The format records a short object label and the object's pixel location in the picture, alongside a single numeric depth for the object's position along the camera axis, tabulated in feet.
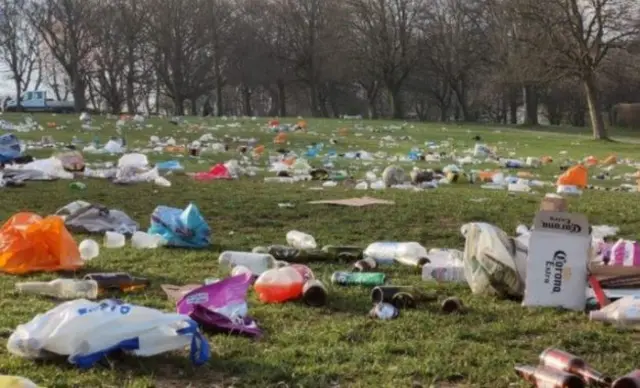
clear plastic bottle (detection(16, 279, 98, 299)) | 17.53
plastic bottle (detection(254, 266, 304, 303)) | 17.39
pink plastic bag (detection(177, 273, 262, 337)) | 14.52
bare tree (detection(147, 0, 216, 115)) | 179.73
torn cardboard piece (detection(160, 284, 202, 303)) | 17.11
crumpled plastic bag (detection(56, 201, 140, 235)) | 27.30
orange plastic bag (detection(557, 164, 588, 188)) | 45.93
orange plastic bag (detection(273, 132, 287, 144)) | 76.36
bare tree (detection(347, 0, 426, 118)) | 183.21
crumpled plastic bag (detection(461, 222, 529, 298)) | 17.51
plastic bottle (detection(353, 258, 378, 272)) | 21.24
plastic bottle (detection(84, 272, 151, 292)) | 18.12
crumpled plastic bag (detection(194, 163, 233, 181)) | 44.80
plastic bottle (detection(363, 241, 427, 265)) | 22.54
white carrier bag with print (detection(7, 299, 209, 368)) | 12.53
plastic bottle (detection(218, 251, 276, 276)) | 20.55
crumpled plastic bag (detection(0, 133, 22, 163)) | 44.68
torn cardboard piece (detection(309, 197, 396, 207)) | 34.19
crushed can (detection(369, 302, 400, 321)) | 15.85
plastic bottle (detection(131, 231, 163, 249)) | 24.81
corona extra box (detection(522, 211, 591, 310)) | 16.78
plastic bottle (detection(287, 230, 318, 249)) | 25.09
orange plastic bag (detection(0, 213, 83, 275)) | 20.58
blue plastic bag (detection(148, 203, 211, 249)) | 24.90
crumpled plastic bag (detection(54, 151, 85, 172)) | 44.97
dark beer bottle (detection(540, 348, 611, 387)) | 11.57
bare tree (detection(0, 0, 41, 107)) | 187.83
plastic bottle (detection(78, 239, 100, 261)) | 22.75
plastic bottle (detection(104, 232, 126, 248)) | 25.06
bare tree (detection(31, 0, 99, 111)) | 167.02
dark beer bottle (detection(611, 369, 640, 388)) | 10.86
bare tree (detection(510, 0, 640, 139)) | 103.19
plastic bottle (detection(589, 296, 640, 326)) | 15.21
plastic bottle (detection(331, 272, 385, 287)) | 19.13
